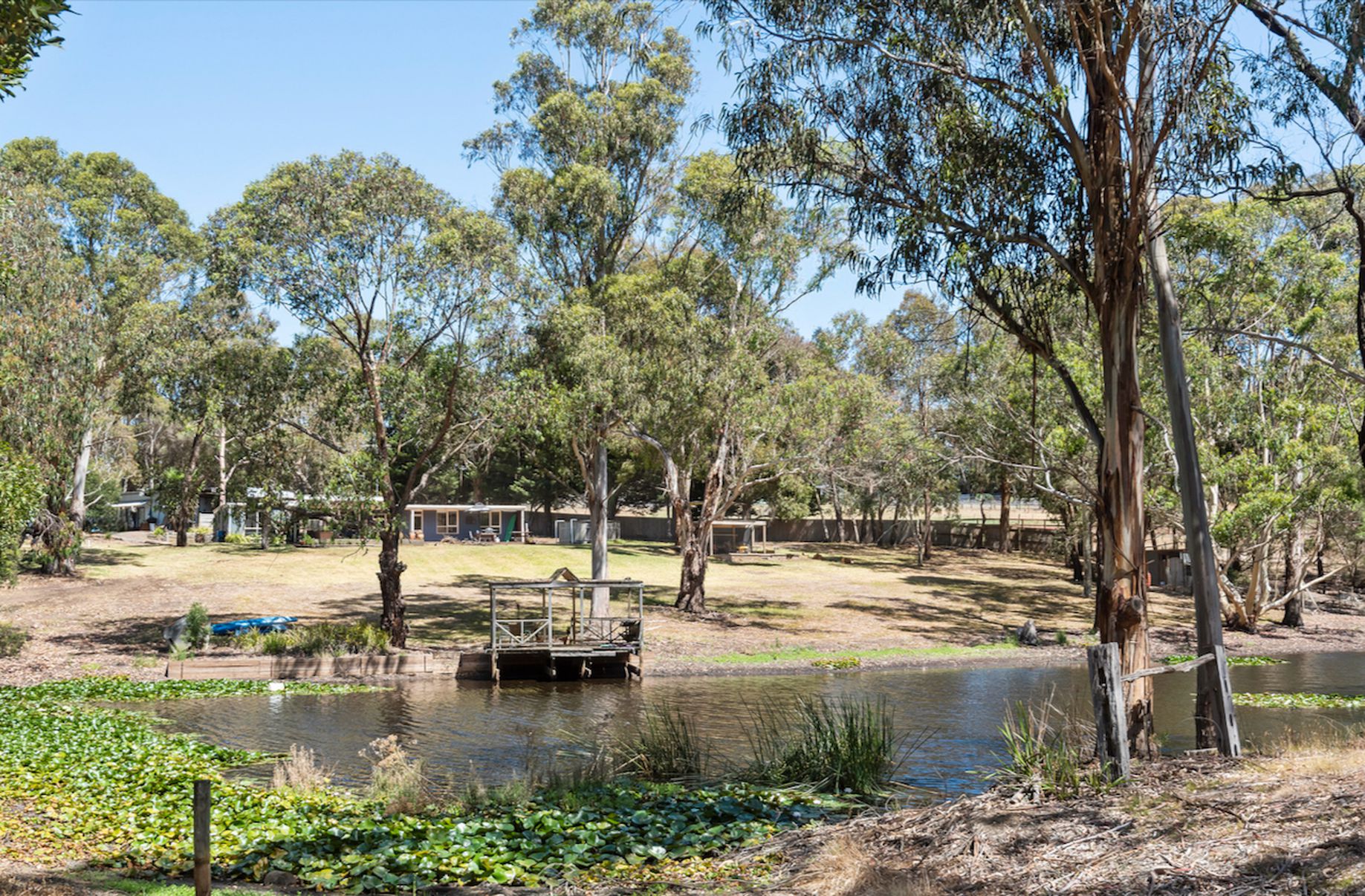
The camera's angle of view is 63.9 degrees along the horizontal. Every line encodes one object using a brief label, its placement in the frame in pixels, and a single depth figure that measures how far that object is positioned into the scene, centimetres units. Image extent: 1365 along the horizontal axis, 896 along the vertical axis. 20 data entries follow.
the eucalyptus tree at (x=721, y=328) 2953
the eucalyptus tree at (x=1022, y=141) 1212
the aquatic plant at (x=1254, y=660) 2784
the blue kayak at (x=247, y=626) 2659
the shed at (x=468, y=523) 6122
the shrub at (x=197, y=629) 2498
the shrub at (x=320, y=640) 2480
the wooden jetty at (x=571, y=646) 2431
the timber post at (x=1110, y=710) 847
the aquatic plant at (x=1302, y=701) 2047
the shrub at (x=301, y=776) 1152
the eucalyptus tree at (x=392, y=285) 2366
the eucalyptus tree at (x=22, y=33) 750
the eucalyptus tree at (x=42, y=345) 2528
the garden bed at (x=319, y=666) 2297
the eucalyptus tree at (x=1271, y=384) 2878
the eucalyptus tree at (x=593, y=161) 2970
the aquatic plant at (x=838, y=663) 2639
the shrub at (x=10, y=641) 2339
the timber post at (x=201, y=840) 642
